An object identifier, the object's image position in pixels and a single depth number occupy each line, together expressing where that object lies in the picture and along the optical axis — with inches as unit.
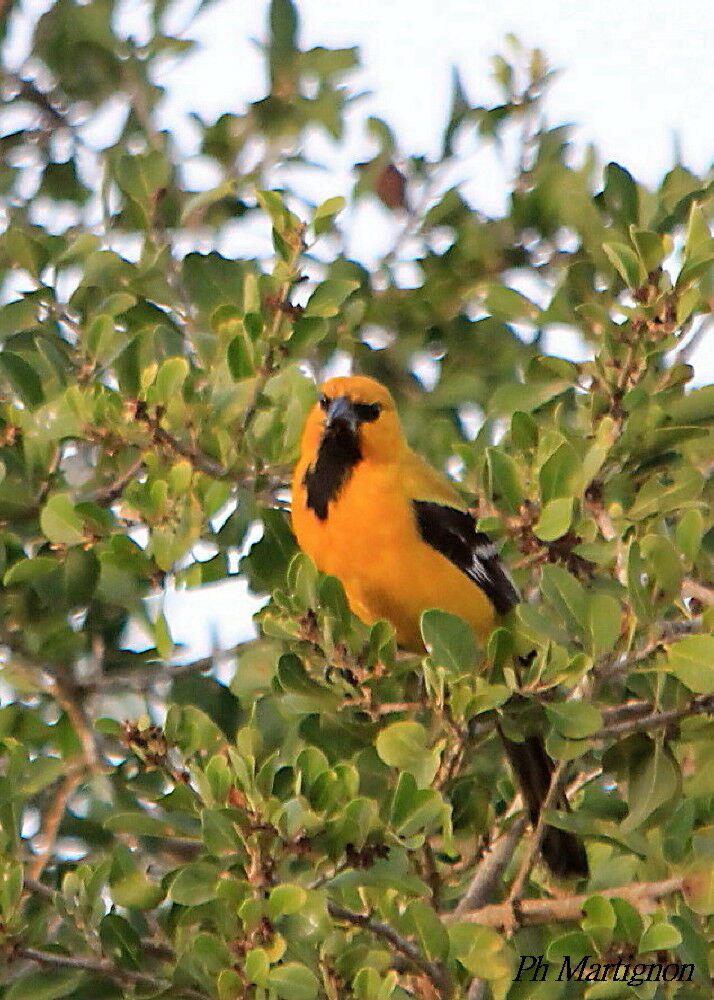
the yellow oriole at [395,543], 330.3
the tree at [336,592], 222.1
